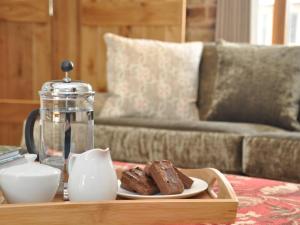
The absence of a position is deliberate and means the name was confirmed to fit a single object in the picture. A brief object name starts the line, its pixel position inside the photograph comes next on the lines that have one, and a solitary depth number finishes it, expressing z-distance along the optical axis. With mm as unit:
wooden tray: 1178
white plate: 1277
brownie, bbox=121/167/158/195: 1305
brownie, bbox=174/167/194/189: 1352
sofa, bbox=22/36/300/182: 2224
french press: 1355
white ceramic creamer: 1225
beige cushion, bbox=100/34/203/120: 2770
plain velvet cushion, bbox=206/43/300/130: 2611
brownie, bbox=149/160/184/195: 1297
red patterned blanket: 1297
